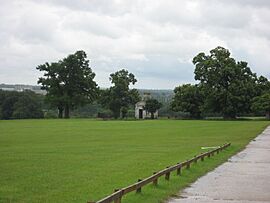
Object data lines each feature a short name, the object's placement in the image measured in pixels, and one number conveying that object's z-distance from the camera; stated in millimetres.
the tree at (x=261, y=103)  97969
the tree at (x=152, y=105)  126612
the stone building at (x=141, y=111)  130500
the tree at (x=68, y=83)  114875
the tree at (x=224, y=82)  103562
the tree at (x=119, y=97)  122062
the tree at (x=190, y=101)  110375
